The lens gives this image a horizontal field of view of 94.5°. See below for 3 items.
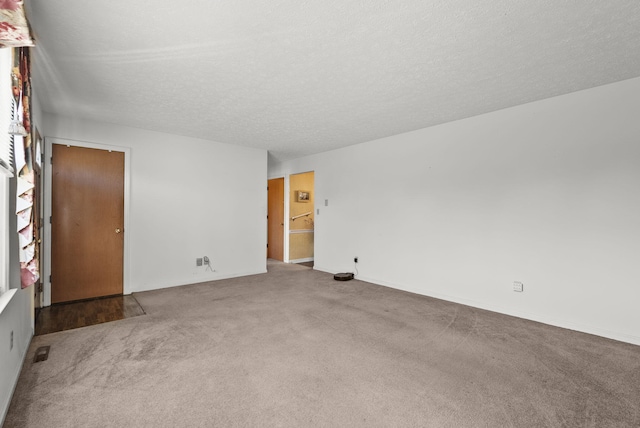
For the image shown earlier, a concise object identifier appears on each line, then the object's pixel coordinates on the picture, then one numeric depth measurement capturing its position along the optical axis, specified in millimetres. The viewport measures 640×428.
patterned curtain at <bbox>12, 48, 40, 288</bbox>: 1862
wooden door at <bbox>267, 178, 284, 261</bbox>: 7375
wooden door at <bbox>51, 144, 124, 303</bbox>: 3949
